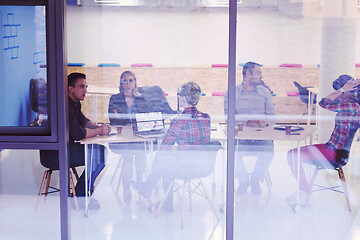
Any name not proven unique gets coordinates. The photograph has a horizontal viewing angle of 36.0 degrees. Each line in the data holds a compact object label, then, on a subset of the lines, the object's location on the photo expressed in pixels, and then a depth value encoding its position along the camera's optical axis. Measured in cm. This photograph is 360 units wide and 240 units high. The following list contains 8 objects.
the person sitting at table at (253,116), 416
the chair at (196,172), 421
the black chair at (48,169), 402
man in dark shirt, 395
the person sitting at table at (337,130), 427
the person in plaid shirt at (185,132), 419
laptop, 420
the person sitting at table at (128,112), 422
